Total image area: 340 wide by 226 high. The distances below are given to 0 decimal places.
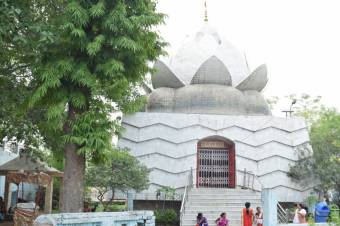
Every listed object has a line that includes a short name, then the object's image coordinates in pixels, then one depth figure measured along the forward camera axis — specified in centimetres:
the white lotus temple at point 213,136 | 1967
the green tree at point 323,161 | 1830
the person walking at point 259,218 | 1295
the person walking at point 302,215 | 1228
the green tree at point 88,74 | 809
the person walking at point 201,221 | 1148
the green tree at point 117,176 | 1578
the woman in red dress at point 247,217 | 1157
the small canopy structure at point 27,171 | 1288
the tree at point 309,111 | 3157
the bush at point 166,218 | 1722
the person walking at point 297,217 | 1241
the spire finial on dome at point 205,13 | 2709
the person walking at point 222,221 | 1128
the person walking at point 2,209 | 1495
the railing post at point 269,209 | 1045
